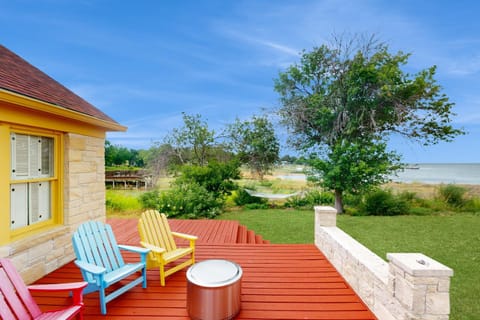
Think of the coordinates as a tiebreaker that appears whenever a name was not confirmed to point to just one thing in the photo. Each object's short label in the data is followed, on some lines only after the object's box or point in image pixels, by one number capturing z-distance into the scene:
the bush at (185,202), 8.90
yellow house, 2.65
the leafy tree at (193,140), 12.56
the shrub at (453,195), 10.57
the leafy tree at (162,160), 13.28
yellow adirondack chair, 3.01
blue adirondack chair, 2.37
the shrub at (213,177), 10.58
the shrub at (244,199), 11.66
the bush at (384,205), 10.03
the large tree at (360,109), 9.34
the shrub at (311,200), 11.44
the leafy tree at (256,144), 12.34
